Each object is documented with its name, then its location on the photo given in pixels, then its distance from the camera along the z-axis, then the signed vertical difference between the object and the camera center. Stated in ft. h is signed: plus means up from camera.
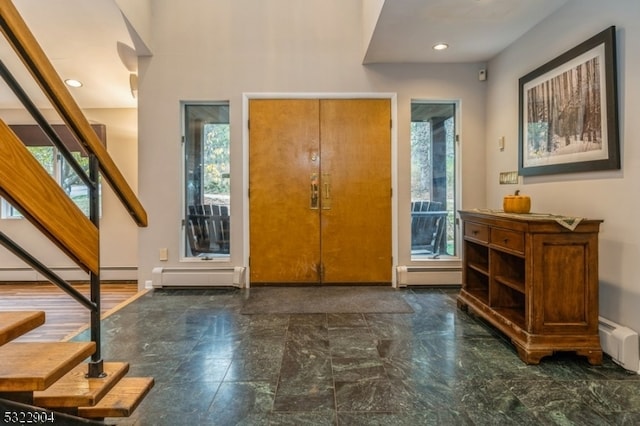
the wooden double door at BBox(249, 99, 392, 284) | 13.14 +1.11
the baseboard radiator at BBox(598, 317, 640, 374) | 6.93 -2.63
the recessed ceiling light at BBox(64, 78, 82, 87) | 13.92 +5.12
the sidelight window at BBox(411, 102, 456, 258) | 13.37 +1.23
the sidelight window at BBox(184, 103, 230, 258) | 13.32 +1.21
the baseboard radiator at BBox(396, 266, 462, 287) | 13.14 -2.28
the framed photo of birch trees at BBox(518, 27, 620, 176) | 7.41 +2.39
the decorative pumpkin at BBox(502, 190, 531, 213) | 8.97 +0.22
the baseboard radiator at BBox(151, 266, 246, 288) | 12.91 -2.29
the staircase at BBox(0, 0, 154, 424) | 3.66 -0.42
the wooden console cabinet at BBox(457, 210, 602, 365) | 7.15 -1.54
